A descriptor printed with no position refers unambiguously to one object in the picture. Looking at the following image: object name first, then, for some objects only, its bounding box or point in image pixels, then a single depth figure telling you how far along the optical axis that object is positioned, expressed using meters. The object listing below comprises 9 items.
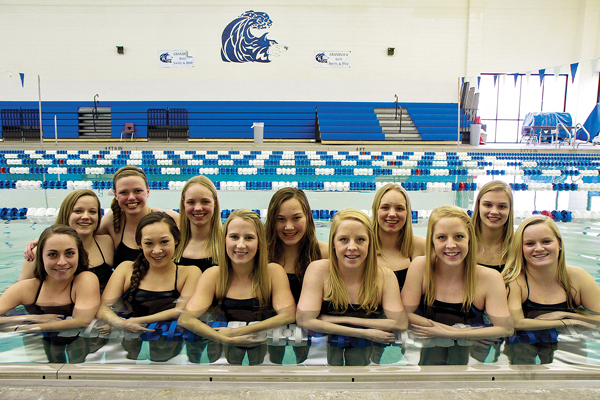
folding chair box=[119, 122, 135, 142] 13.21
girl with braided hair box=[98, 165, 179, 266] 2.53
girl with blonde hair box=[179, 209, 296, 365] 1.88
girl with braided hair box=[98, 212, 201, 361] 1.96
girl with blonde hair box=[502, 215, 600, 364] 1.87
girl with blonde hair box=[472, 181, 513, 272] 2.26
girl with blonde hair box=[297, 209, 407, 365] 1.80
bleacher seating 13.60
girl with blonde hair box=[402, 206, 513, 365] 1.79
